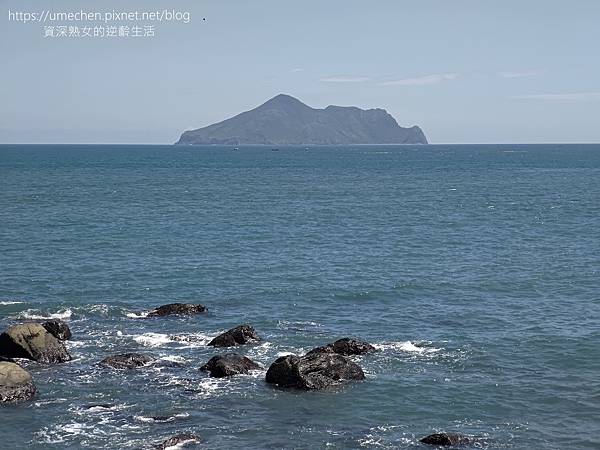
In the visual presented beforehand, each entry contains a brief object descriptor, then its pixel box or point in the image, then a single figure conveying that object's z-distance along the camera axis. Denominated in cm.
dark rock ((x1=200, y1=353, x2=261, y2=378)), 4197
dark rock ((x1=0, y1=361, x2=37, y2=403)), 3800
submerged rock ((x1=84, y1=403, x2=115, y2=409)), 3738
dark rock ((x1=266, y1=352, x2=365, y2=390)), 4016
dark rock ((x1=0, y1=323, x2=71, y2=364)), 4466
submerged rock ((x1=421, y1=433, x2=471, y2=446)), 3303
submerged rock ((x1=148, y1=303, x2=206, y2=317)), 5581
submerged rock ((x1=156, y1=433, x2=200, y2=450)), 3250
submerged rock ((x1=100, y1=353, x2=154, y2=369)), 4341
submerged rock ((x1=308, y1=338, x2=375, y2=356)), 4526
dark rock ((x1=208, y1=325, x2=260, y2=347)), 4778
